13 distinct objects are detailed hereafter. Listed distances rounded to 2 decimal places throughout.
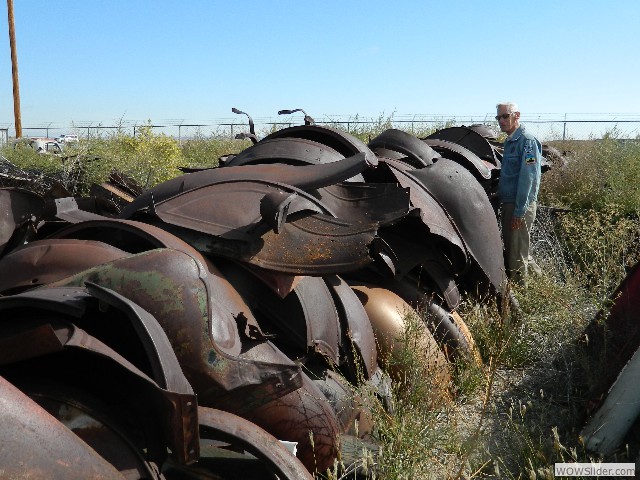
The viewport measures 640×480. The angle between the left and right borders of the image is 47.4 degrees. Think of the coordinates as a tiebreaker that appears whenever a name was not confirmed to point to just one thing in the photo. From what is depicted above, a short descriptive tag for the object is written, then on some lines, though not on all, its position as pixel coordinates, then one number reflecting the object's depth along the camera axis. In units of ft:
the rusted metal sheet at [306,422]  9.37
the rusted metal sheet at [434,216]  15.42
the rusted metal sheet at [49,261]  9.18
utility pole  63.26
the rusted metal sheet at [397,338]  13.10
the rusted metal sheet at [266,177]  12.39
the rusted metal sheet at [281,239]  10.80
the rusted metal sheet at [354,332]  12.08
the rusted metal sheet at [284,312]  10.89
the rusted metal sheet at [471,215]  17.37
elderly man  22.82
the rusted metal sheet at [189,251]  8.41
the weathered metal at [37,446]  5.54
